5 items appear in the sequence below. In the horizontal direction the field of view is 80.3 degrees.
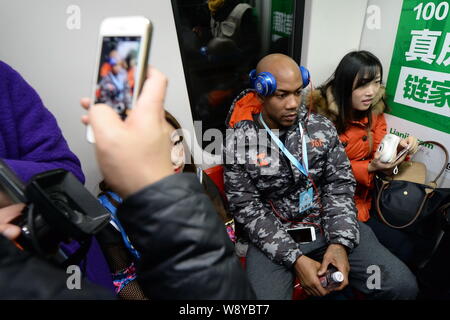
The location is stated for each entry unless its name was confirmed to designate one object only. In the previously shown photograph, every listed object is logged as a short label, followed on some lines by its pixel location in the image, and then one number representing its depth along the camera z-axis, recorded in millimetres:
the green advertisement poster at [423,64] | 1798
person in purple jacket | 956
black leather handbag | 1739
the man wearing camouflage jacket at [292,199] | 1568
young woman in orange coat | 2037
